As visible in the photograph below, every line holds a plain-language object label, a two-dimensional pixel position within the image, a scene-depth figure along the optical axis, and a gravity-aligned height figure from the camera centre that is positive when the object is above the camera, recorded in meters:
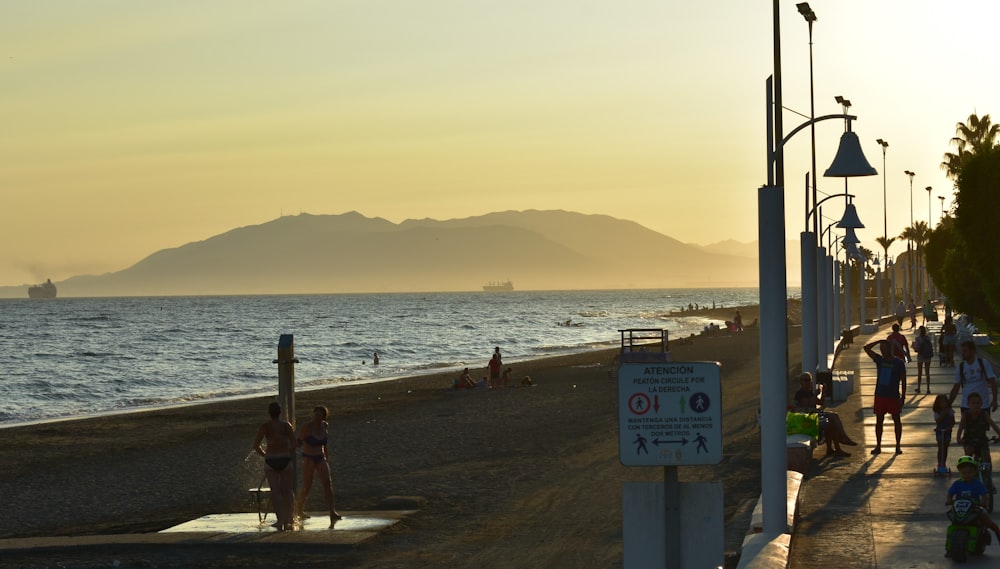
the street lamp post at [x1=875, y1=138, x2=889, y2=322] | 88.66 +6.92
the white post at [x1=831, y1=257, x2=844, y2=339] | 48.55 +0.48
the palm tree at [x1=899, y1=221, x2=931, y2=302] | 148.25 +8.34
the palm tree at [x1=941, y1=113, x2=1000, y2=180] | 80.19 +10.99
